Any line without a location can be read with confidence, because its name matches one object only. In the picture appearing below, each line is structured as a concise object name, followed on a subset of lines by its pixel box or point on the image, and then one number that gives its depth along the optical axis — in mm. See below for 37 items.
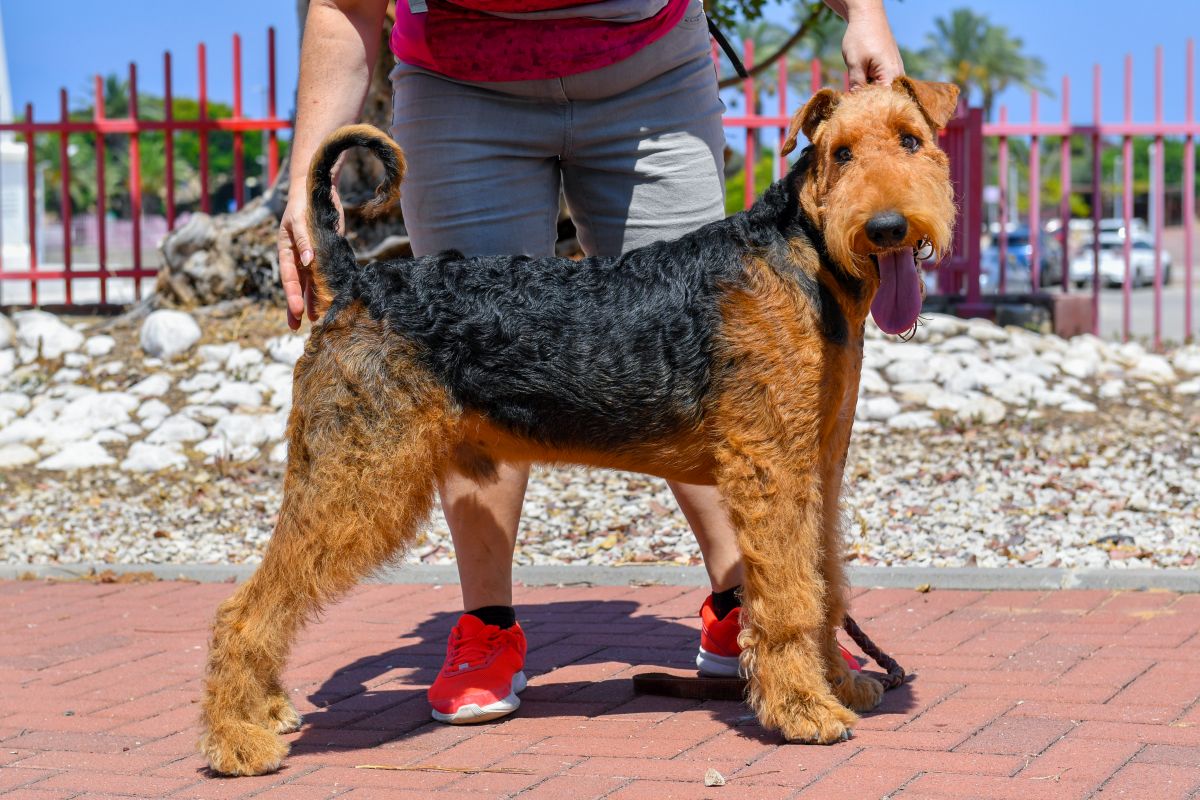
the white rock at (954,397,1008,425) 7906
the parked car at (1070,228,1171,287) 37500
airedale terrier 3131
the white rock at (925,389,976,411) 8141
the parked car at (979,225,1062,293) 29500
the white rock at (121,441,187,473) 7465
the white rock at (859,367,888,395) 8484
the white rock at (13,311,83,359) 9289
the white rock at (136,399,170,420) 8188
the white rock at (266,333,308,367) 8766
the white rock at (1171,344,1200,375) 9576
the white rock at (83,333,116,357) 9266
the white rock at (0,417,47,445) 7902
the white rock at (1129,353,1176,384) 9250
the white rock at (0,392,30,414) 8391
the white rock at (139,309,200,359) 9070
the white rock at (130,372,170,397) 8469
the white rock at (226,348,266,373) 8727
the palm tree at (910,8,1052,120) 59500
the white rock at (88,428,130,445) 7852
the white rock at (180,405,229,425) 8031
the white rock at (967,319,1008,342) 9508
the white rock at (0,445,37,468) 7637
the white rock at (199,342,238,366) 8859
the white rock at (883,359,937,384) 8633
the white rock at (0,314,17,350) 9445
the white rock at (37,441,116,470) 7566
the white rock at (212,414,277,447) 7758
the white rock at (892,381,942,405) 8359
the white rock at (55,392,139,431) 8094
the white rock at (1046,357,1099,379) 9023
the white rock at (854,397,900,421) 8102
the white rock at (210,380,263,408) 8227
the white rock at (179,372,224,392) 8505
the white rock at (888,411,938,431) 7922
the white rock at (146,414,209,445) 7797
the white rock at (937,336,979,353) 9188
